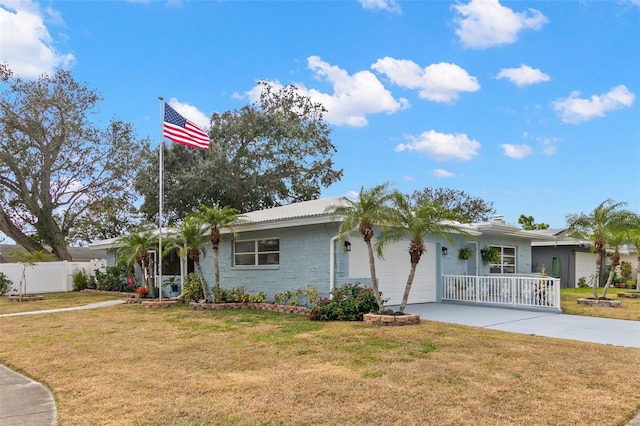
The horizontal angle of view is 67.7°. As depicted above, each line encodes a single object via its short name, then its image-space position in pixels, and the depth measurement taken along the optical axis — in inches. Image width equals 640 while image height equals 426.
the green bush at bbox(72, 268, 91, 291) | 912.9
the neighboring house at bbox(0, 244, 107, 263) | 1809.5
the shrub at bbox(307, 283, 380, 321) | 439.8
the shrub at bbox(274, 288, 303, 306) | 509.0
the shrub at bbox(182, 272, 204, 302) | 609.0
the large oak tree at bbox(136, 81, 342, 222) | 1047.0
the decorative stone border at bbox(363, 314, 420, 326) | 401.4
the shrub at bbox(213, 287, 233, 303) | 558.6
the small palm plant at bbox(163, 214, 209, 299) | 556.4
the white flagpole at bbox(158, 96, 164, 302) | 575.5
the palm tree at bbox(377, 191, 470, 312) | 408.2
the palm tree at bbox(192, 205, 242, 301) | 534.9
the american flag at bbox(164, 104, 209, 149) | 573.9
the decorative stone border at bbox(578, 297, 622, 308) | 565.3
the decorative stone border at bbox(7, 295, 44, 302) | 718.4
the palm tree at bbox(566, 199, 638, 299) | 591.8
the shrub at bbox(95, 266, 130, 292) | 806.5
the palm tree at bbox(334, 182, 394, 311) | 416.5
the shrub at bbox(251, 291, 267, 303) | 545.9
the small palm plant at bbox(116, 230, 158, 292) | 634.8
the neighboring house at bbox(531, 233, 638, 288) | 951.0
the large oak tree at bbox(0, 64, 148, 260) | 1059.9
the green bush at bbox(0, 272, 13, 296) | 840.9
